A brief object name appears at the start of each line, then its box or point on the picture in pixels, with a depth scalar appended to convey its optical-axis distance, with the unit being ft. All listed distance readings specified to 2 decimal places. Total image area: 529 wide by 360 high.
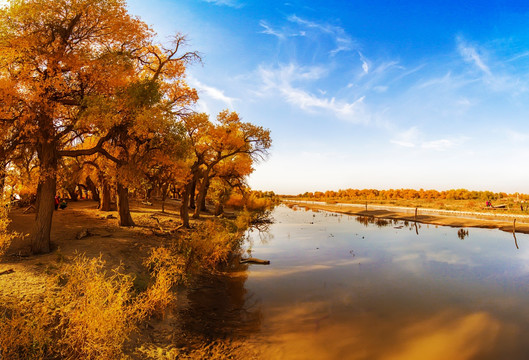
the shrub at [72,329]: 16.16
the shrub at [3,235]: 31.36
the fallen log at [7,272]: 28.24
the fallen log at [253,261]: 55.89
